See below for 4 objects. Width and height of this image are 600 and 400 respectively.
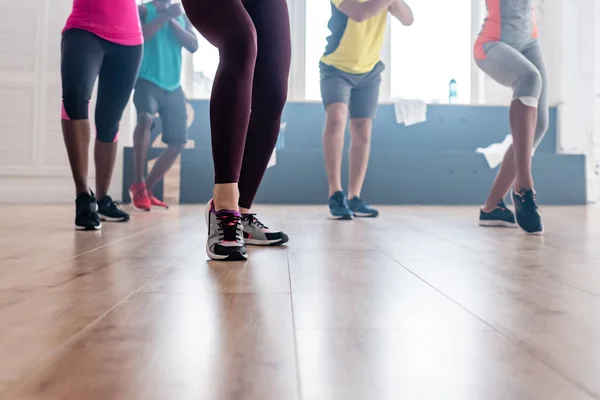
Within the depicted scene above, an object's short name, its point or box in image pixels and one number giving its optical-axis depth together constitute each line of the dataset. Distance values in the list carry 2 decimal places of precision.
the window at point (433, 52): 5.52
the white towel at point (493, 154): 4.25
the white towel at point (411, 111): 4.69
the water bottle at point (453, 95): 5.03
